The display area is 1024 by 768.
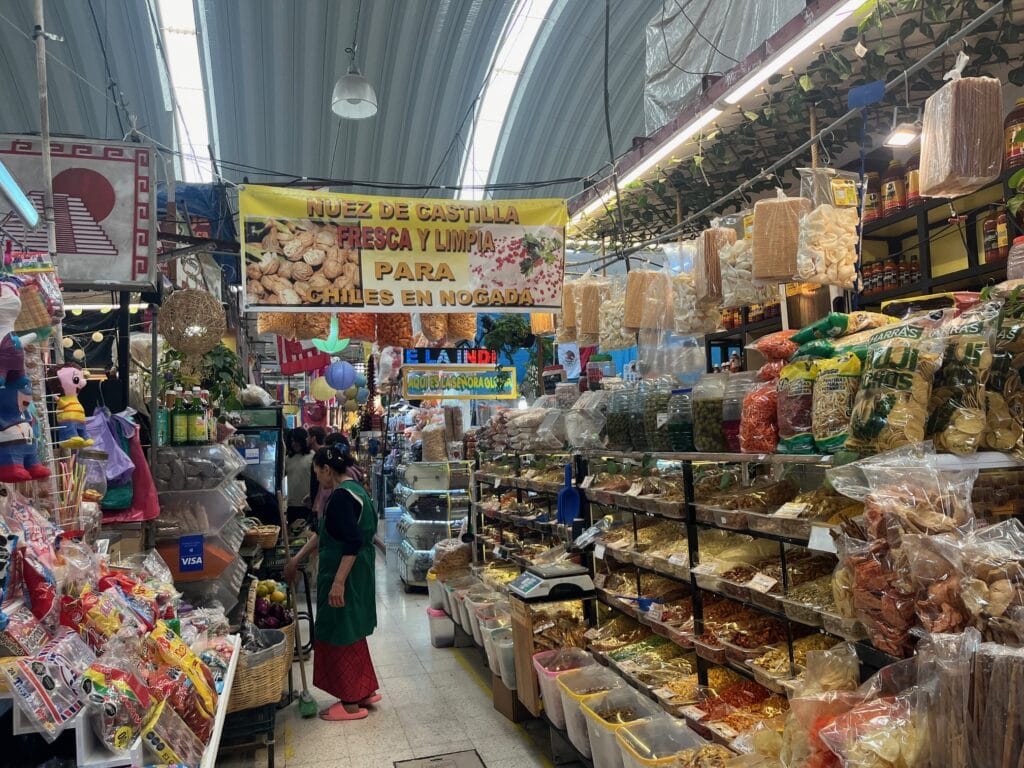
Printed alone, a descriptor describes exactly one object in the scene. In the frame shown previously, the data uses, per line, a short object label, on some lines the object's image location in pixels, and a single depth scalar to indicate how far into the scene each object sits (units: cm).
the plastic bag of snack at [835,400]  236
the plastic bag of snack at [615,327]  399
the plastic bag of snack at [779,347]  287
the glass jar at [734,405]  301
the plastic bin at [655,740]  284
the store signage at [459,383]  891
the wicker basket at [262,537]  557
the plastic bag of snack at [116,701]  163
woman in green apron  471
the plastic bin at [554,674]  374
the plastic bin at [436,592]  642
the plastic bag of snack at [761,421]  272
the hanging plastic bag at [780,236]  285
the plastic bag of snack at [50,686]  148
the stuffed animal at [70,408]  235
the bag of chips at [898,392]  213
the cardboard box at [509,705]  453
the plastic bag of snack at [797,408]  252
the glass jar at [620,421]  392
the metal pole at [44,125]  242
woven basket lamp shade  428
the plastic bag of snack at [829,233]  274
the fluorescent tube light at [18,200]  151
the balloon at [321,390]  1320
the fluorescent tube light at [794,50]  279
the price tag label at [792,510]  257
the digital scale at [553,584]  390
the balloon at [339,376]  1129
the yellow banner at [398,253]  396
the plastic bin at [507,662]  448
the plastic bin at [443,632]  628
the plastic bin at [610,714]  308
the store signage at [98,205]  299
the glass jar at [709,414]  312
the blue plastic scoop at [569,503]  453
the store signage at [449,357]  919
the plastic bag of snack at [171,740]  182
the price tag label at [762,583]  272
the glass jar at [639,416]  375
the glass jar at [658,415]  348
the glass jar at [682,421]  334
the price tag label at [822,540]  218
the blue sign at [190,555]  407
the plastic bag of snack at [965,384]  209
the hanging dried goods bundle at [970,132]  229
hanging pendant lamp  817
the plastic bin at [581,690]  345
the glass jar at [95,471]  314
